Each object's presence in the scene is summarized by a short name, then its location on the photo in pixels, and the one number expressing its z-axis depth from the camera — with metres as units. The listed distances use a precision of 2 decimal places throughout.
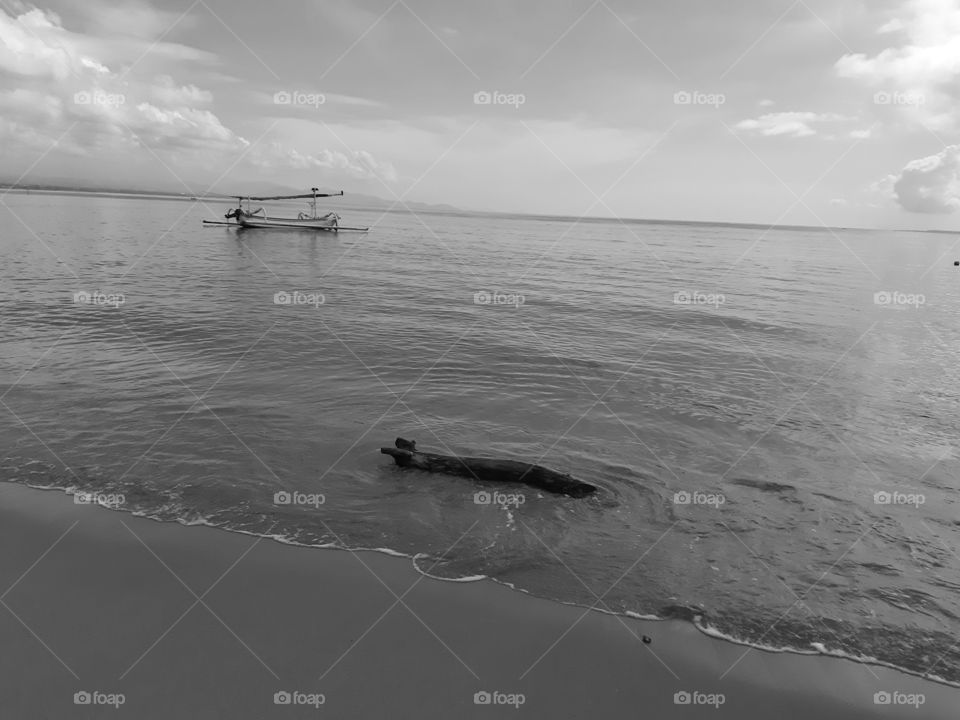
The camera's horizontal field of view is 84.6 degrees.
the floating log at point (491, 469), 9.69
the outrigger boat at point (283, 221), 63.19
